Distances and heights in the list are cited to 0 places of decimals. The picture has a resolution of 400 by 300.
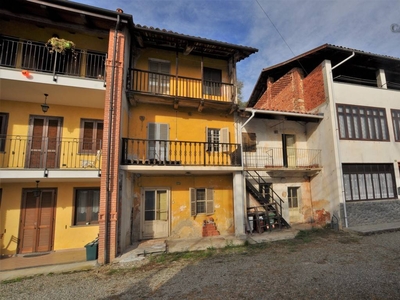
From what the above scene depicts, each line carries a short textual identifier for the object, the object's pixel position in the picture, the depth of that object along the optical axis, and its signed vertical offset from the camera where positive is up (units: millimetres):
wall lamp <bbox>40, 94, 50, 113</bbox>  7602 +2920
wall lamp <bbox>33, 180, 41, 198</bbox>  8039 -212
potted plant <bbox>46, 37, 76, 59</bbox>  7540 +5212
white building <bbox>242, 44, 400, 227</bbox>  10820 +2139
